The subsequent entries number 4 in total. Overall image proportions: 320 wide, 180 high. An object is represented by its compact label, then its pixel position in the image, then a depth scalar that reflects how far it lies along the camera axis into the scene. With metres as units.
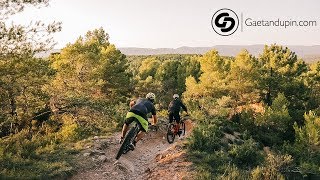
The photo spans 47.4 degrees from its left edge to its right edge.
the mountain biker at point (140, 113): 9.93
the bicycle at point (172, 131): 14.99
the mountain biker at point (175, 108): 14.44
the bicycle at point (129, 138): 10.14
